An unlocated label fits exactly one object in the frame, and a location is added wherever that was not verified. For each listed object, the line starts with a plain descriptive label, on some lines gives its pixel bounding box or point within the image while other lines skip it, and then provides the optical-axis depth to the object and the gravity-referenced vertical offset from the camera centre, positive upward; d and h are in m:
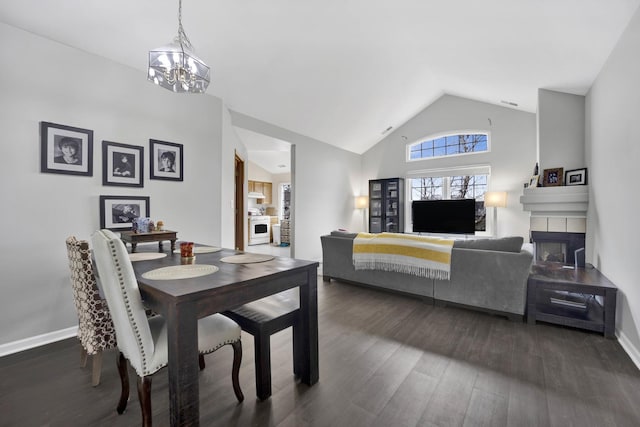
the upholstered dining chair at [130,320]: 1.23 -0.49
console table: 2.15 -0.19
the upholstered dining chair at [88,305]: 1.53 -0.53
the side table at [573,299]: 2.35 -0.86
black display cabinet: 6.62 +0.19
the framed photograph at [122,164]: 2.70 +0.48
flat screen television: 5.59 -0.06
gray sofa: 2.66 -0.69
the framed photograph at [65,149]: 2.36 +0.55
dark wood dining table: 1.15 -0.42
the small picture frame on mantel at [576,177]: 3.35 +0.45
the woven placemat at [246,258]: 1.82 -0.31
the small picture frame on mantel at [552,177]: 3.63 +0.47
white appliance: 8.27 -0.49
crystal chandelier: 1.74 +0.93
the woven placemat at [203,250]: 2.22 -0.31
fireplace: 3.39 -0.43
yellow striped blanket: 3.01 -0.47
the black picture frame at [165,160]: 3.04 +0.58
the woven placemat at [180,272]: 1.42 -0.32
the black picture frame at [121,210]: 2.70 +0.02
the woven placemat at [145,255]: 1.93 -0.31
